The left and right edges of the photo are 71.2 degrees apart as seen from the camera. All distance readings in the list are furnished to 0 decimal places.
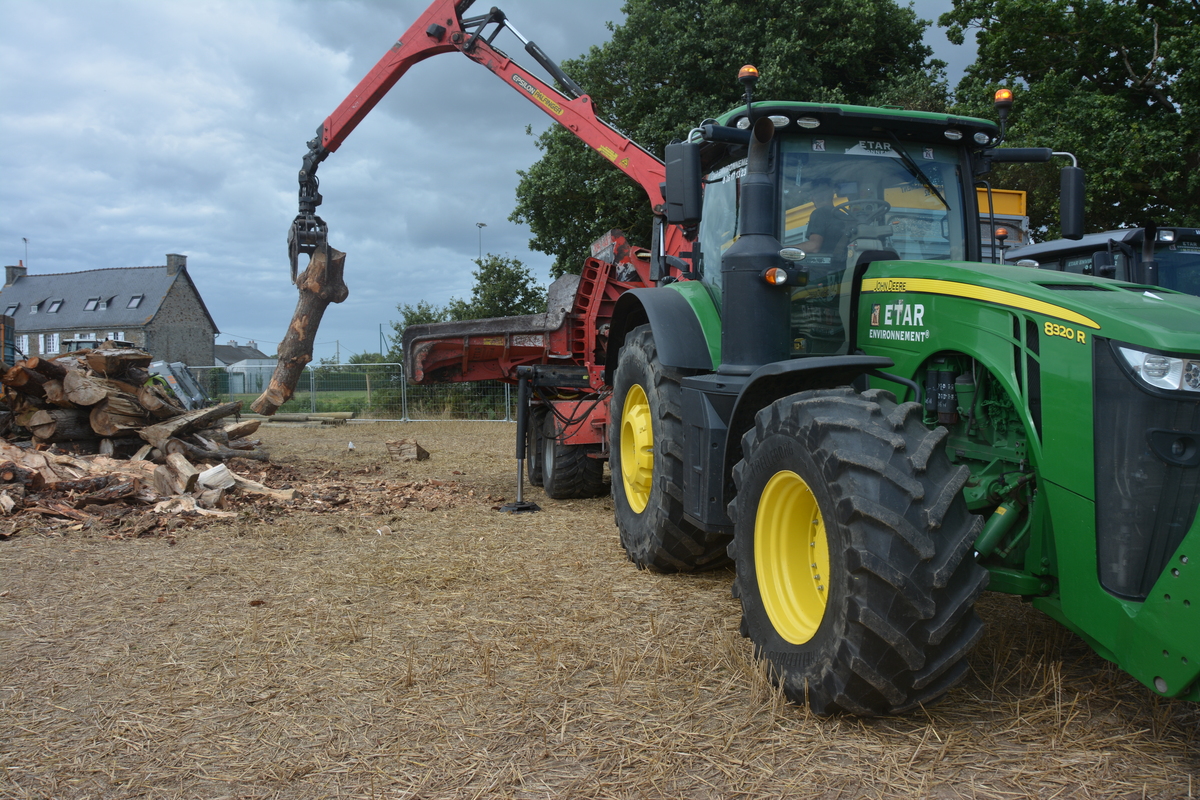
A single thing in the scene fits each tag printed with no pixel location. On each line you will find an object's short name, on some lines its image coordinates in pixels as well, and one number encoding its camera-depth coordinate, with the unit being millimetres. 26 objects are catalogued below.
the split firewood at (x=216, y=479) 7941
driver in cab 4105
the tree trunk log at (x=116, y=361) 9422
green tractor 2564
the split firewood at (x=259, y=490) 8070
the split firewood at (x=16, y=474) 7656
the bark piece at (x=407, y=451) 12232
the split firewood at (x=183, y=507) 7363
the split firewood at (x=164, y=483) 7926
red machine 7922
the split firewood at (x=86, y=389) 9125
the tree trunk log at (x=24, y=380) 9114
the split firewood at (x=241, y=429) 11070
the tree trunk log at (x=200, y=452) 9156
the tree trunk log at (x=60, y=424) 9156
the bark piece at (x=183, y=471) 7914
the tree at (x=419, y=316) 25062
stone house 46281
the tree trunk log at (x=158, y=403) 9477
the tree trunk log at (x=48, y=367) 9070
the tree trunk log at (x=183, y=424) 9141
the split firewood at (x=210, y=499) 7645
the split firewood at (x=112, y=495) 7493
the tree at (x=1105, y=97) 13945
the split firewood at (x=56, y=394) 9195
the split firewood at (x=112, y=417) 9195
